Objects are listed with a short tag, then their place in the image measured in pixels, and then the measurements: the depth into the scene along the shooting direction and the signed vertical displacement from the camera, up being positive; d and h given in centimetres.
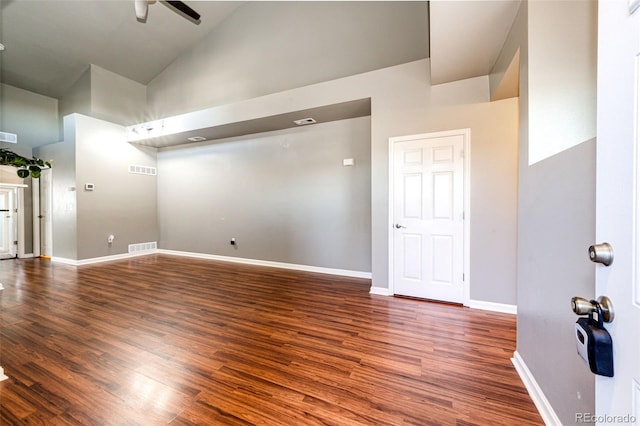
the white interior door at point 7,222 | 569 -29
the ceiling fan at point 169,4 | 311 +267
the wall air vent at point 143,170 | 597 +97
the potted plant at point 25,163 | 437 +89
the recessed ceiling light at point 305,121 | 431 +155
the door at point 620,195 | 58 +4
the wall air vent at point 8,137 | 550 +160
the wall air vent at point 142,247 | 602 -93
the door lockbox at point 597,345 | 63 -35
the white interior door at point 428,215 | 304 -8
